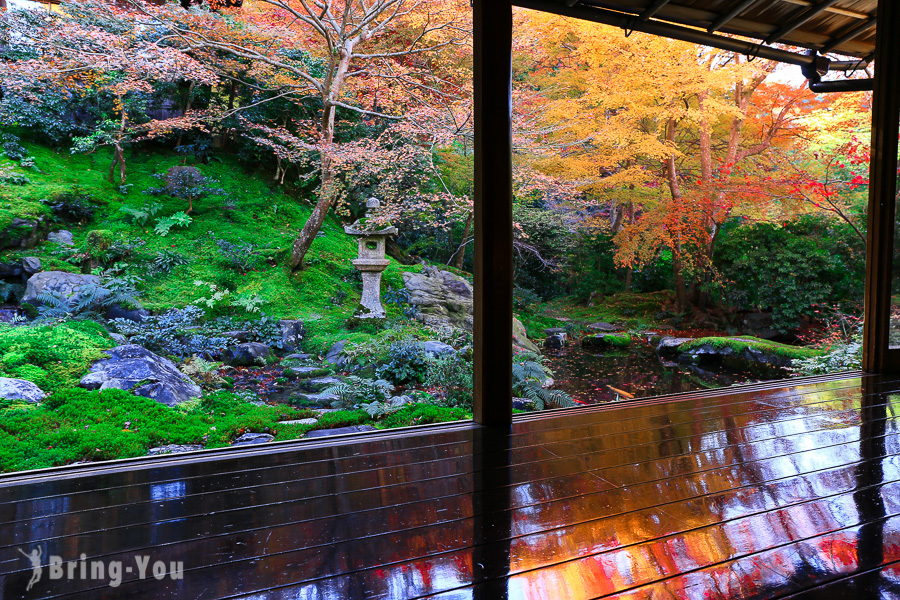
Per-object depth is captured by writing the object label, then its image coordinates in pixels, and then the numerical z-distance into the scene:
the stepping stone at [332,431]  3.71
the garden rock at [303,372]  4.62
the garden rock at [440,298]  5.61
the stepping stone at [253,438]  3.73
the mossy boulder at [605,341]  7.10
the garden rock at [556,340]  6.89
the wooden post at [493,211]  2.28
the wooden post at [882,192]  3.18
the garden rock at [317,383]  4.52
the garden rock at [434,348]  4.86
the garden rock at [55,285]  4.19
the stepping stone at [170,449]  3.44
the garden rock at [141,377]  3.74
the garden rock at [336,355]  4.82
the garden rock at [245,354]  4.60
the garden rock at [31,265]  4.31
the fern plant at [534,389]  4.49
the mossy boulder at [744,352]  6.42
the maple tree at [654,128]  6.37
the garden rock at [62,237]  4.58
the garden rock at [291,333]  4.94
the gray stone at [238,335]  4.75
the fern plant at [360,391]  4.34
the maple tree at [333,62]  5.30
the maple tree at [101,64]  4.60
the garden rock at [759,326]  6.96
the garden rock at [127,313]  4.40
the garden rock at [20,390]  3.46
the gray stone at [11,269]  4.26
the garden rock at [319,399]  4.34
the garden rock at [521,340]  6.17
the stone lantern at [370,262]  5.34
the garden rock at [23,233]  4.35
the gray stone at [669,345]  7.00
